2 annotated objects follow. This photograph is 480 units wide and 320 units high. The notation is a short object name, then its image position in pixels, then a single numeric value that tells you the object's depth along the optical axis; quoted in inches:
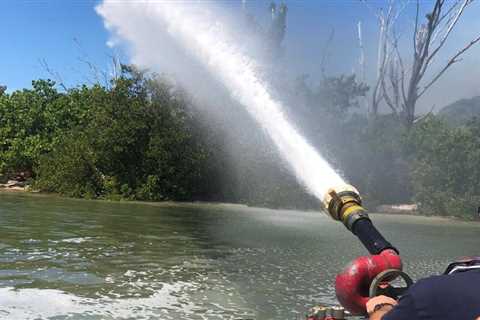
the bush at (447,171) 933.2
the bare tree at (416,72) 1478.8
